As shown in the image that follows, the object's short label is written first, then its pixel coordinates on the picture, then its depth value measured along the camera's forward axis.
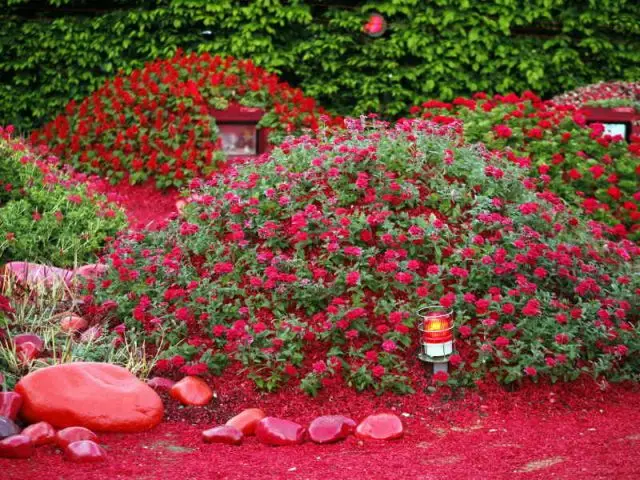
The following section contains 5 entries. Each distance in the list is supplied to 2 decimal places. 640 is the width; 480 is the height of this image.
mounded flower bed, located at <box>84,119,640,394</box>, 4.46
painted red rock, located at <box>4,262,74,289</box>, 5.40
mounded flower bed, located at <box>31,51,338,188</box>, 8.52
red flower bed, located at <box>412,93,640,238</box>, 6.89
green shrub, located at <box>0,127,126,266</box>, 6.14
